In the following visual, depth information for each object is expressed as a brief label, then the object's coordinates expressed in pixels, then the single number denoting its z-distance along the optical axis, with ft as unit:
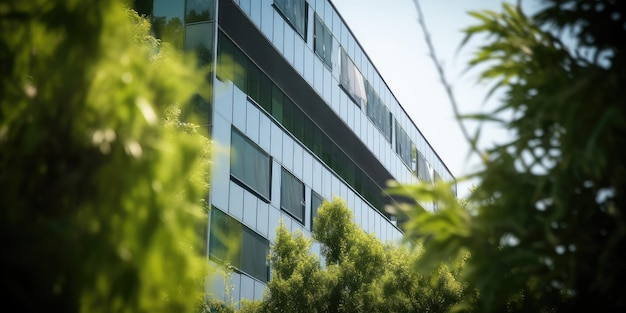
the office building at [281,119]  81.97
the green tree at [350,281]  71.00
